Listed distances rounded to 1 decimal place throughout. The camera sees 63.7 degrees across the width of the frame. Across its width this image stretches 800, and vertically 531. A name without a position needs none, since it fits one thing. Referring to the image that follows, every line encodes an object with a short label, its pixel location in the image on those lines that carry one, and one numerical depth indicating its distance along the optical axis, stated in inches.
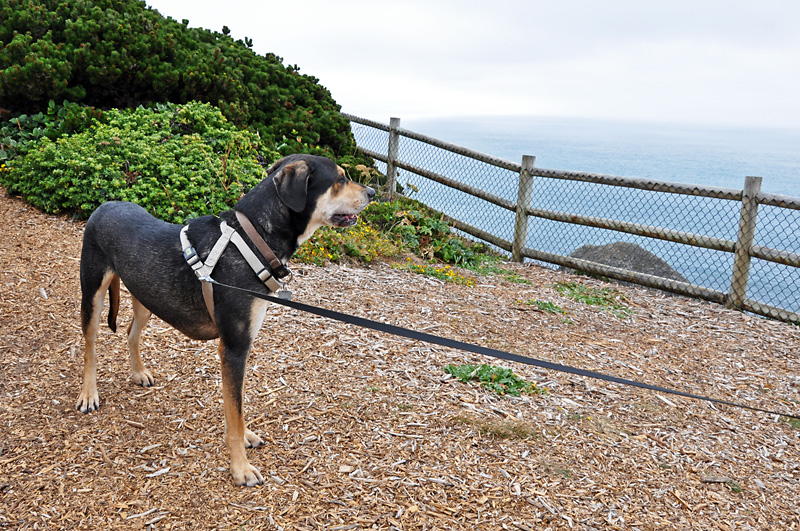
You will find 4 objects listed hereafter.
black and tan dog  133.3
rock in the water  369.4
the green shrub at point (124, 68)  347.6
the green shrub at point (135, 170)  289.3
